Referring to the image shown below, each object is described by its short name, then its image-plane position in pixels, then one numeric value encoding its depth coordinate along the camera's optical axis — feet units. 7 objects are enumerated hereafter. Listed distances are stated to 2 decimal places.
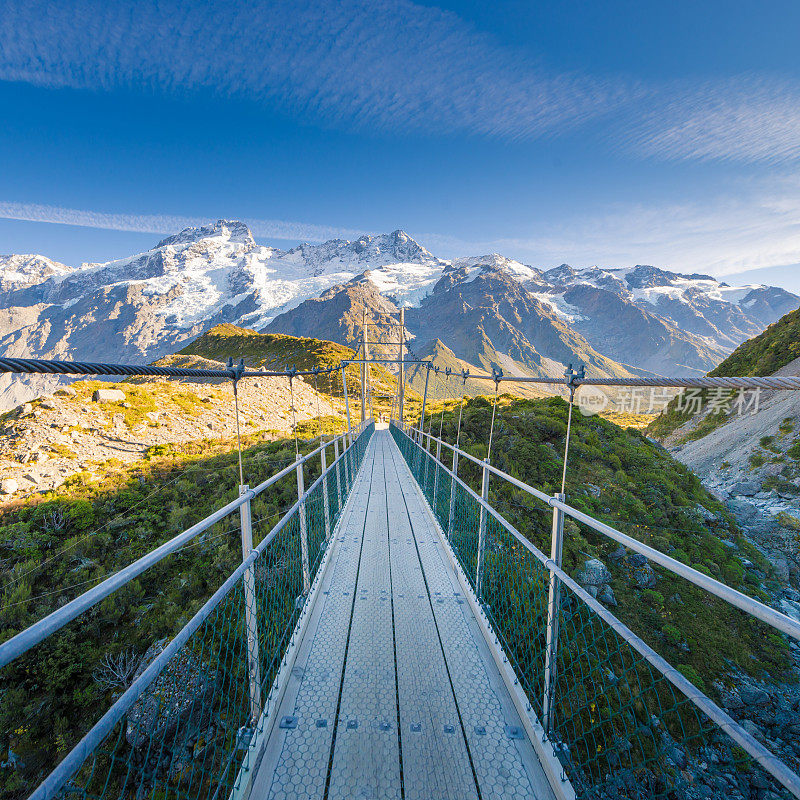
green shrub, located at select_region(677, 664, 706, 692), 15.31
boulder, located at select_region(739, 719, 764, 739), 14.57
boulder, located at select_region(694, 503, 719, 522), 27.76
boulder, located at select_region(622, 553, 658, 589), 20.04
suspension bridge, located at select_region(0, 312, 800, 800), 5.57
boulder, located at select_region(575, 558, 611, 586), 18.97
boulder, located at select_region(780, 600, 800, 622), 21.44
